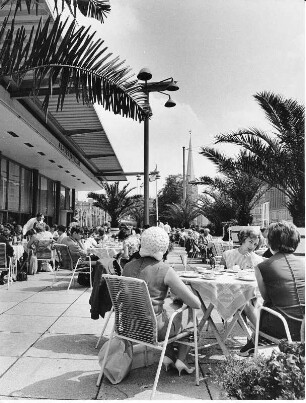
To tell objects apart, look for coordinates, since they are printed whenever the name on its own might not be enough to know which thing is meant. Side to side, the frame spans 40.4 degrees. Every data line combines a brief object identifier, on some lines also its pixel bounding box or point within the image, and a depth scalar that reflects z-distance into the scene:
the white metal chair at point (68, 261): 7.22
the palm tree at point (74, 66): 3.71
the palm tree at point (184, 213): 31.21
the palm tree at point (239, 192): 16.88
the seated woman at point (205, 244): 12.49
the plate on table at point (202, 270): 4.13
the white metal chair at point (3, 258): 6.72
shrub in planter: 1.77
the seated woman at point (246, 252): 4.72
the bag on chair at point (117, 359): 3.06
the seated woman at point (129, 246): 6.15
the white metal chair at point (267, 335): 2.72
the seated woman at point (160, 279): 3.04
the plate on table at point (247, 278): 3.59
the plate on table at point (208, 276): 3.67
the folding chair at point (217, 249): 10.08
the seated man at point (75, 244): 7.25
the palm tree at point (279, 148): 8.79
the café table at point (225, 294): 3.45
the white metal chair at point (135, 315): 2.87
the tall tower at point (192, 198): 33.48
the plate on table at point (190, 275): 3.77
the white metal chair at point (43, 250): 9.10
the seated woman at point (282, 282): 2.85
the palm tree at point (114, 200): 29.23
